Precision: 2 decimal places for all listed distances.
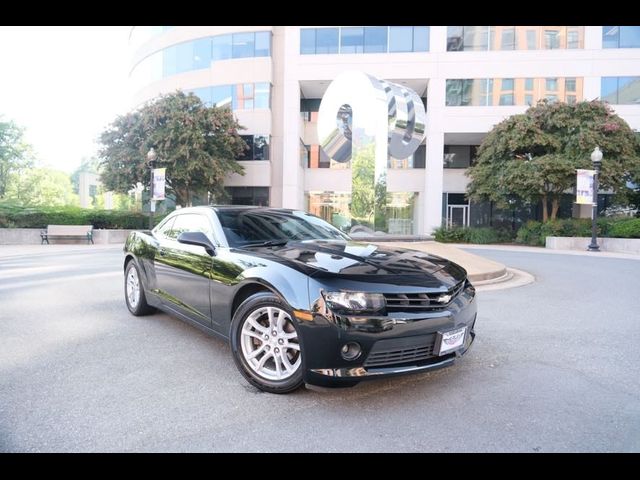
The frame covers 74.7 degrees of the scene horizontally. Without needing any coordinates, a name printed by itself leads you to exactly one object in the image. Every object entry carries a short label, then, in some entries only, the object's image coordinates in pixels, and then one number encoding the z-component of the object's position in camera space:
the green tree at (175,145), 23.72
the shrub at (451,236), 23.78
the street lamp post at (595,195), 17.12
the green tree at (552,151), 20.31
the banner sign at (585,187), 17.48
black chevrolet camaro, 2.81
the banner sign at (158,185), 18.14
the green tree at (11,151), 37.16
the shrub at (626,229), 18.06
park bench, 18.70
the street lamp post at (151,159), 18.18
